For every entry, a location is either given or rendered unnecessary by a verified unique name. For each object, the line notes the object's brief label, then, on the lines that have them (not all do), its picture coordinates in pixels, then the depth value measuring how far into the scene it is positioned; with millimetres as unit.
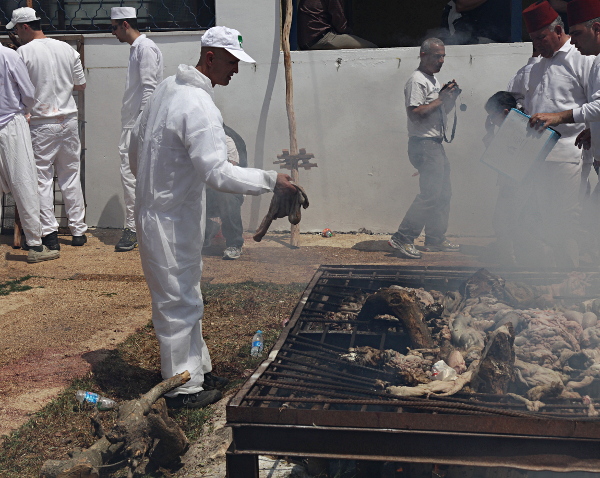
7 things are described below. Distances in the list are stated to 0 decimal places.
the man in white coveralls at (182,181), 3568
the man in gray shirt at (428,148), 7691
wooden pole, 8227
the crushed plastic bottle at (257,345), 4910
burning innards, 3021
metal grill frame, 2533
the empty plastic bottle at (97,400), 4008
